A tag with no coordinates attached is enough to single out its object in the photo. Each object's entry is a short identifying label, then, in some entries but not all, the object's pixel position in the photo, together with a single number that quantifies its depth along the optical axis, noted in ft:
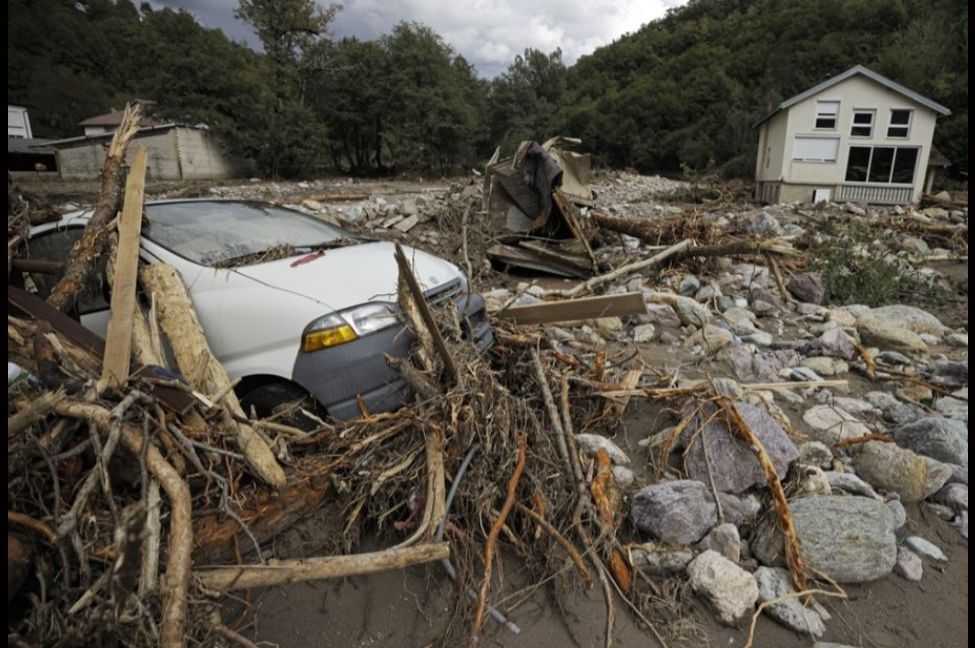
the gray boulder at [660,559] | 8.40
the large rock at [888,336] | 16.99
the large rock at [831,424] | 11.68
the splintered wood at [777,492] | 8.21
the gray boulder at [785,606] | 7.57
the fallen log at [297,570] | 6.39
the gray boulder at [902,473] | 9.80
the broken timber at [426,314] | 9.33
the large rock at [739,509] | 9.18
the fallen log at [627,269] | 21.52
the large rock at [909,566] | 8.46
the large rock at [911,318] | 19.67
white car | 9.29
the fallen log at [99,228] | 10.39
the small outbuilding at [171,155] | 82.12
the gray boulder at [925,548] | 8.82
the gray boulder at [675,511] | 8.66
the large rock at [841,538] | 8.34
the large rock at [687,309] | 19.34
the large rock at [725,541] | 8.55
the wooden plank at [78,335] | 7.78
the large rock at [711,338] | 16.53
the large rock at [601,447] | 10.39
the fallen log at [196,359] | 7.95
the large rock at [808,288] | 23.09
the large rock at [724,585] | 7.70
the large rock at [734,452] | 9.64
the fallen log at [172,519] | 5.63
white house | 70.64
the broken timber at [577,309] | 14.75
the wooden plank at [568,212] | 28.02
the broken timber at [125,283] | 8.52
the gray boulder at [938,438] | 10.75
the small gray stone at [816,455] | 10.66
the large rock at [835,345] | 16.60
